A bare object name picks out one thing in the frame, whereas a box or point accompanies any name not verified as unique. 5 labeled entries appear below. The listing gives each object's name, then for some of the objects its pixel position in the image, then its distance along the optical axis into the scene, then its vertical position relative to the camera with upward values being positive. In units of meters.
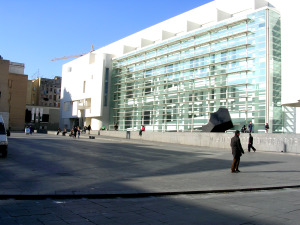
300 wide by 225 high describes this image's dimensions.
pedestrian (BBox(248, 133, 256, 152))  22.81 -0.70
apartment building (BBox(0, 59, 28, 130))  70.44 +8.43
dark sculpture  27.45 +1.03
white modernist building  31.19 +8.07
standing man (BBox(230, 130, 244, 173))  11.91 -0.71
